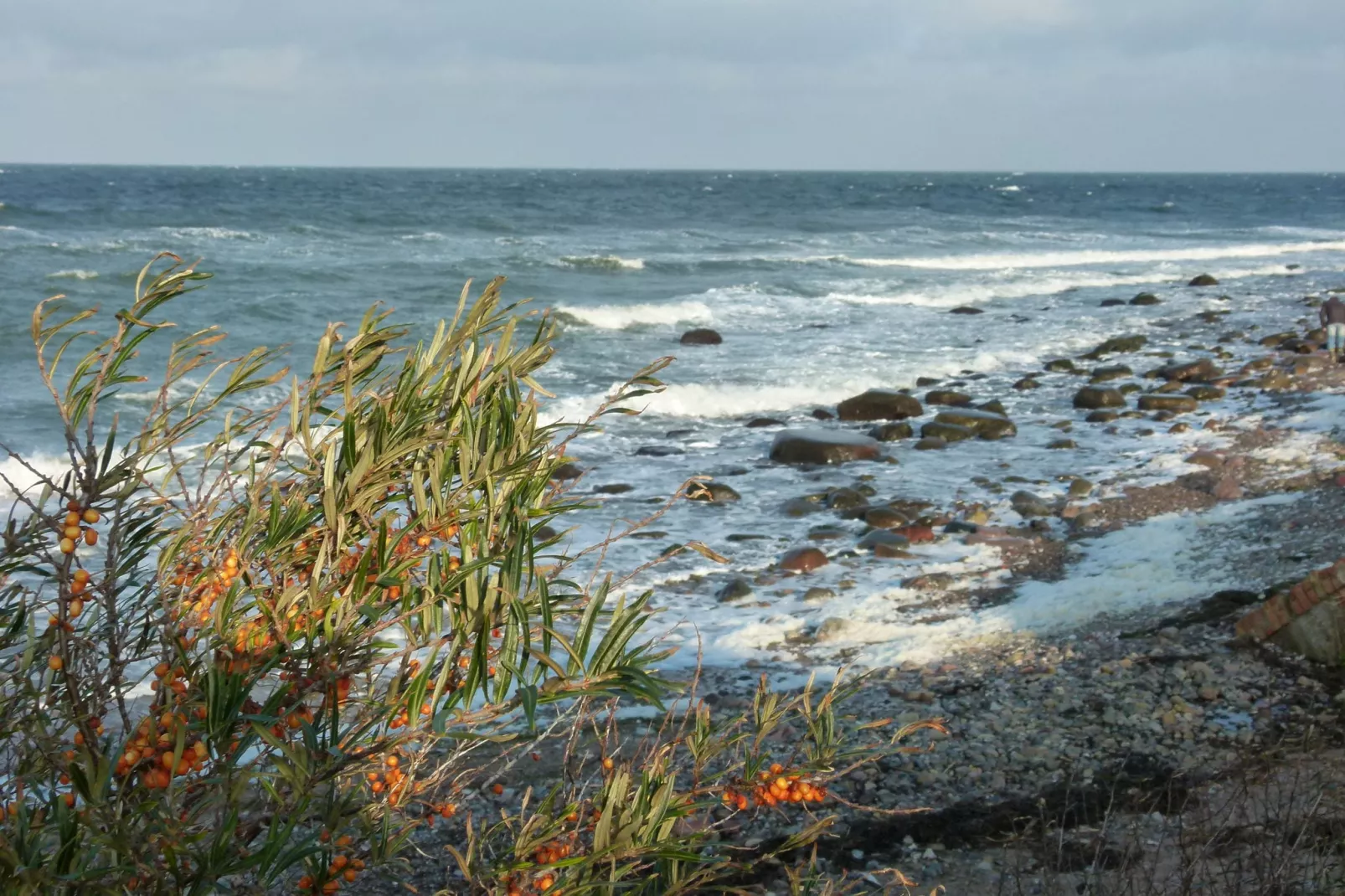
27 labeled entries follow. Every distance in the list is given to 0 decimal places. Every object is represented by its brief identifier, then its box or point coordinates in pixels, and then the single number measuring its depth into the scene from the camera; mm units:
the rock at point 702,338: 22008
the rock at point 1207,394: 15395
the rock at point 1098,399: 15469
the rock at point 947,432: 13867
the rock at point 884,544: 9469
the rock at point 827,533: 10070
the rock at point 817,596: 8422
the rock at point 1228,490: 10094
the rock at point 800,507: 10891
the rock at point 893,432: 14089
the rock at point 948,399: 16125
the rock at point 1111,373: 17681
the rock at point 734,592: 8548
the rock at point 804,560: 9180
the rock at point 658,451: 13555
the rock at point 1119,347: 20172
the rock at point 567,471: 11789
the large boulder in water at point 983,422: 14047
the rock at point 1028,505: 10398
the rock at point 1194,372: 16984
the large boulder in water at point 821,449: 12930
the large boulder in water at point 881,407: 15305
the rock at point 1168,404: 14773
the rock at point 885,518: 10242
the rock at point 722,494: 11375
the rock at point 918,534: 9789
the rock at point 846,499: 11008
